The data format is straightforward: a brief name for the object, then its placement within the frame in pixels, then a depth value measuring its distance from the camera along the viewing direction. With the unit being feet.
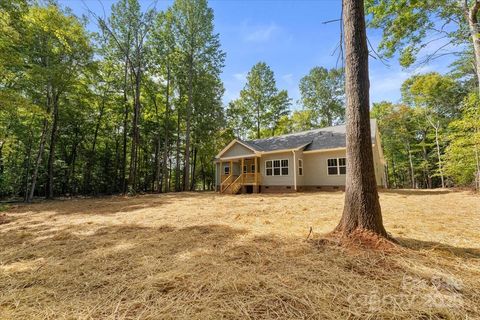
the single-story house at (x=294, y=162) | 46.52
